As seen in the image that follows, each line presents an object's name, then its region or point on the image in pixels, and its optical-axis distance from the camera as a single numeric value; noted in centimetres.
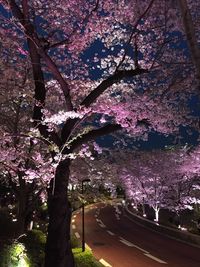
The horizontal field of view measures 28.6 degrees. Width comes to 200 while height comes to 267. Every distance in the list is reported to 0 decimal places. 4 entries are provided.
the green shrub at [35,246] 1521
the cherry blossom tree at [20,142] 1244
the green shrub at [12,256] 1057
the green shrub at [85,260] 1495
